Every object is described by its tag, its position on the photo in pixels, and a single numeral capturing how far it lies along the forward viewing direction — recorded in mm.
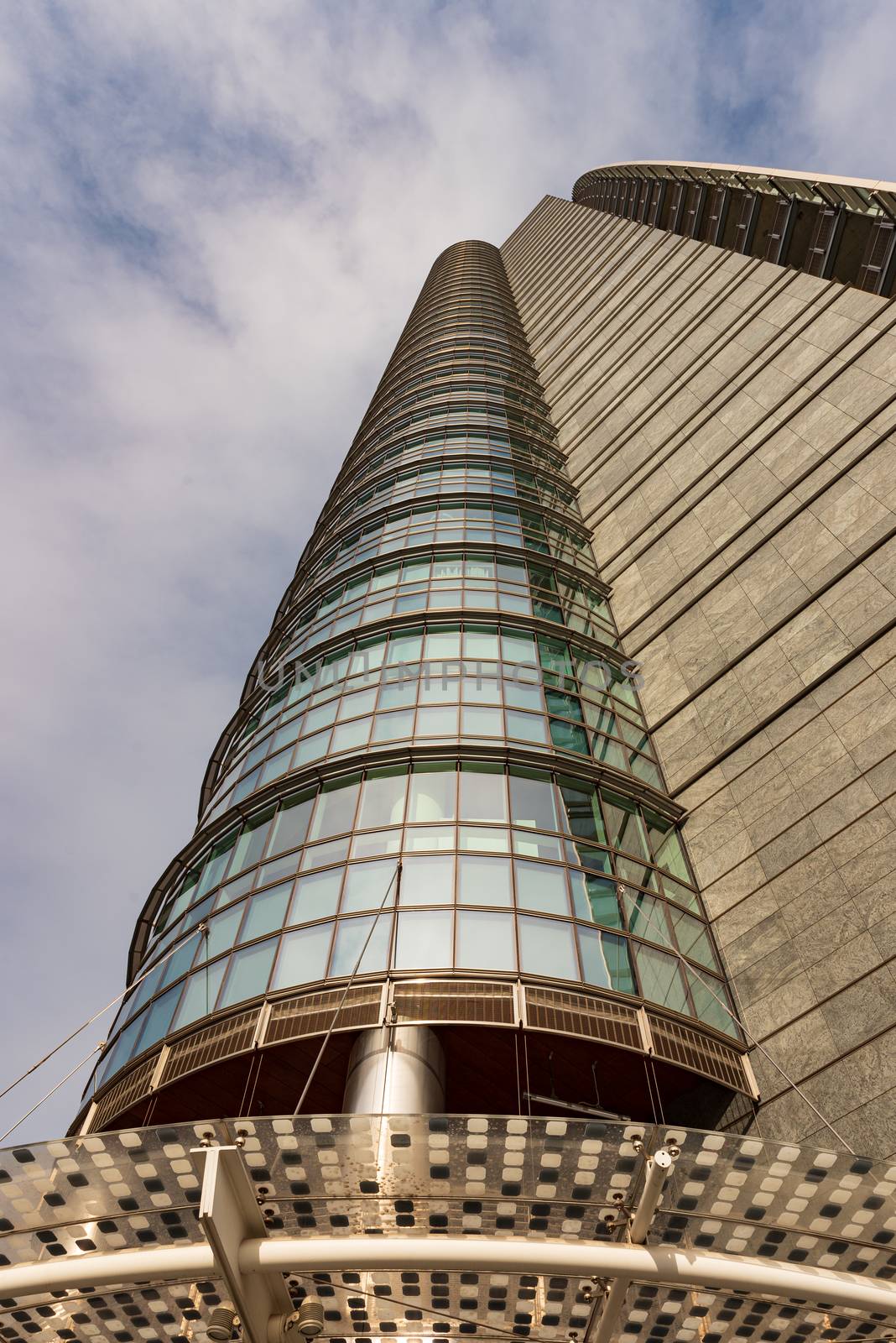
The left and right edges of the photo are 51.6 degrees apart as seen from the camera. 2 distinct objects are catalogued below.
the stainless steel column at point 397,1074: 11648
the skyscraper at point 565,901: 7828
